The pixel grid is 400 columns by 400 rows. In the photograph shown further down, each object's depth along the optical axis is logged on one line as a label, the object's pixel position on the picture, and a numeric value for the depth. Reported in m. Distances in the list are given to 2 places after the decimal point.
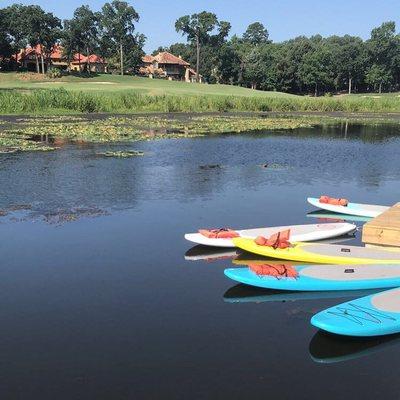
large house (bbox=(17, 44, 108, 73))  90.44
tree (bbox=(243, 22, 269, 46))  148.12
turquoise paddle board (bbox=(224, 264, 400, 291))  8.70
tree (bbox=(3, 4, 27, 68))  81.88
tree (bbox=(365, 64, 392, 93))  93.81
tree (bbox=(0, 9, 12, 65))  81.06
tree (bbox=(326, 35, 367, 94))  92.94
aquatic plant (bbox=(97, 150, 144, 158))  23.41
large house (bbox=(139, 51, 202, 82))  106.31
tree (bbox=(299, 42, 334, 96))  87.19
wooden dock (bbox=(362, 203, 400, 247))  10.51
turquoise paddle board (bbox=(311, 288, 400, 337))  6.96
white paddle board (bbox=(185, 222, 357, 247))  10.82
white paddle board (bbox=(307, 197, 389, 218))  13.49
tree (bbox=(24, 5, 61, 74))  80.81
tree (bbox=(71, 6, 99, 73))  86.06
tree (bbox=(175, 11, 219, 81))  98.06
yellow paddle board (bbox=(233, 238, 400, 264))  9.56
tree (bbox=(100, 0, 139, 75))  94.12
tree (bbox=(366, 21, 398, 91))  96.56
